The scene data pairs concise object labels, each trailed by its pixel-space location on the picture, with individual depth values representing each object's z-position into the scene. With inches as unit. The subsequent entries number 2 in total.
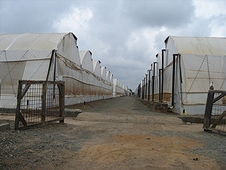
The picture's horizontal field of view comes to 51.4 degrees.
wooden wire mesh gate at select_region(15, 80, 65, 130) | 330.0
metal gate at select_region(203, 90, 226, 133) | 367.0
